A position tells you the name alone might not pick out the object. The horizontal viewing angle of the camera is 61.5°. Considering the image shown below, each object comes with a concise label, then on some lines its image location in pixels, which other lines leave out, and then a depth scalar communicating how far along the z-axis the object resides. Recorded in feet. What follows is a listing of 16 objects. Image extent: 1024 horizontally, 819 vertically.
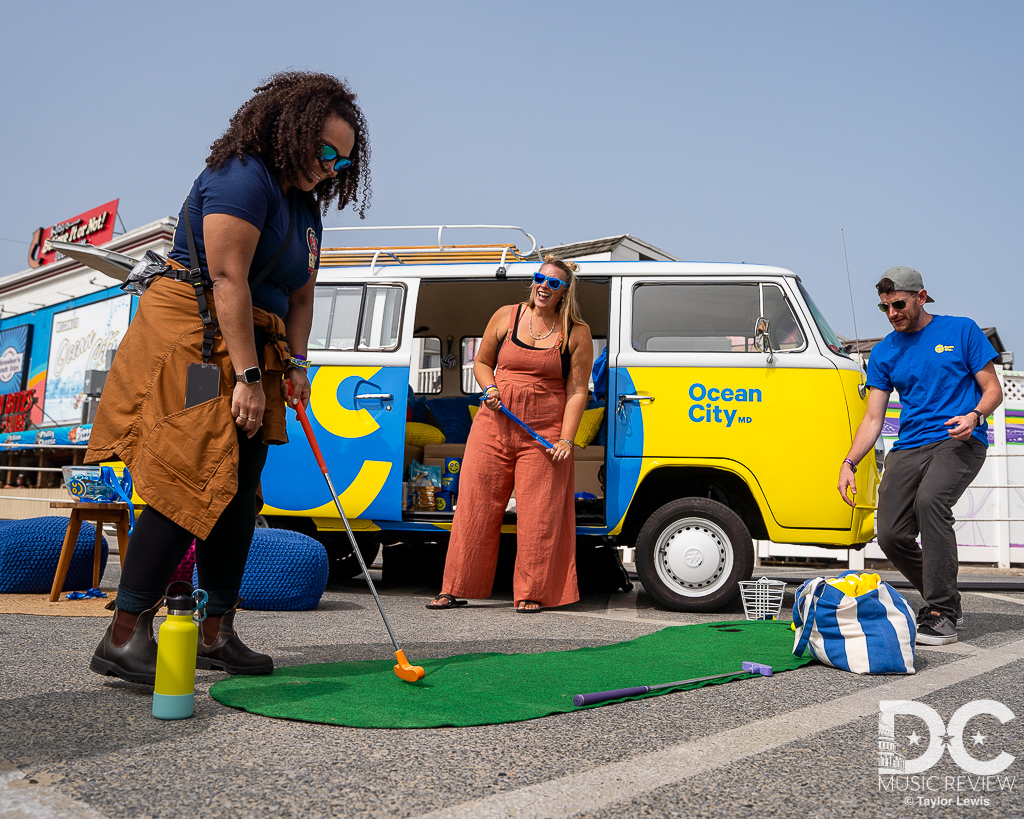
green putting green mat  7.61
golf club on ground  8.25
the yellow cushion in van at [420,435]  20.31
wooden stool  15.51
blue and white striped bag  10.38
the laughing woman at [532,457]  16.57
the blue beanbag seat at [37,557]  16.60
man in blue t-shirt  13.33
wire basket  15.81
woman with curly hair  8.15
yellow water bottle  7.06
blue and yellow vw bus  16.97
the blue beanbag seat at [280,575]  15.53
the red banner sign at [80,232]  102.22
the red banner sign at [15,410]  100.01
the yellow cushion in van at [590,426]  19.26
